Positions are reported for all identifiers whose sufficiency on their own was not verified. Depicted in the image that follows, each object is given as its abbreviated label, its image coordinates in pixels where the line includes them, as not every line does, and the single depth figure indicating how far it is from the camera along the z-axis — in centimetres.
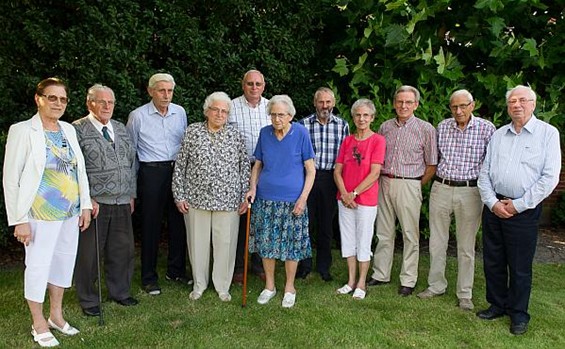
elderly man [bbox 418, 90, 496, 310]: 432
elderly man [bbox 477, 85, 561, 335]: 388
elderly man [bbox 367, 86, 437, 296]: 458
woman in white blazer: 352
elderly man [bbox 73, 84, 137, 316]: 415
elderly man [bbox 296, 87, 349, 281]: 494
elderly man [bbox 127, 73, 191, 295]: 466
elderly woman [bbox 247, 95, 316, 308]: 443
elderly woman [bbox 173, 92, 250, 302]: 442
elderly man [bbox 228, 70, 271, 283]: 486
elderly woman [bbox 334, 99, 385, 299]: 457
